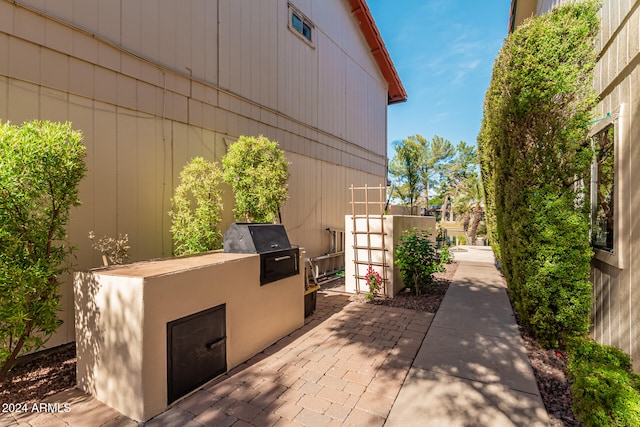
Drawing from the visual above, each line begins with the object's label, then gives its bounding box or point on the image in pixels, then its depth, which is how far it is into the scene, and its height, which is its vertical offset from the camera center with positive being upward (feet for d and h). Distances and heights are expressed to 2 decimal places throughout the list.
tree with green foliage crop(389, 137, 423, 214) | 68.23 +13.40
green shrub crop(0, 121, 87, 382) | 7.96 -0.21
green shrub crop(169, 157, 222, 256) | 14.52 +0.15
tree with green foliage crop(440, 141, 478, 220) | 103.98 +17.60
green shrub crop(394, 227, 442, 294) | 19.43 -3.28
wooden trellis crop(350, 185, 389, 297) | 20.02 -2.47
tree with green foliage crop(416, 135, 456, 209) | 106.93 +20.40
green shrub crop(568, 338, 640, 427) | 6.64 -4.53
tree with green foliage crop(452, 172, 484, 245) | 56.80 +2.37
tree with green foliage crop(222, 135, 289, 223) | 16.47 +1.97
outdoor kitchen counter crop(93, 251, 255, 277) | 8.55 -1.80
